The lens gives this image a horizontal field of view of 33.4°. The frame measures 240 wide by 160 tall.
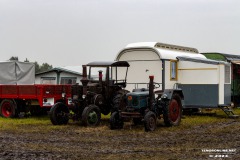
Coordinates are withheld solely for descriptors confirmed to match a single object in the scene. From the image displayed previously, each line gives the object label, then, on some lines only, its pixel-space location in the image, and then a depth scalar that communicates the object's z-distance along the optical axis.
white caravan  16.28
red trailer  15.59
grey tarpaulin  19.17
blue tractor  12.33
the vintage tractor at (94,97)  13.40
